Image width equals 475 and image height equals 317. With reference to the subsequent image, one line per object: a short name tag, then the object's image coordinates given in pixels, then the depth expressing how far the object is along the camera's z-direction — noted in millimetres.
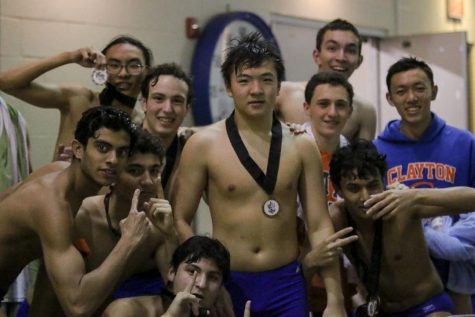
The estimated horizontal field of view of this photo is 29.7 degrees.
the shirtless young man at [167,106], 3990
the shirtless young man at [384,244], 3900
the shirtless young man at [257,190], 3584
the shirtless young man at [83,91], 4238
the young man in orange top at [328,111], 4250
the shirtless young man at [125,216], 3615
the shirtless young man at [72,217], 3232
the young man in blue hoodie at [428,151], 4254
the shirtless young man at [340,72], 4801
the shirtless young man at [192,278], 3381
